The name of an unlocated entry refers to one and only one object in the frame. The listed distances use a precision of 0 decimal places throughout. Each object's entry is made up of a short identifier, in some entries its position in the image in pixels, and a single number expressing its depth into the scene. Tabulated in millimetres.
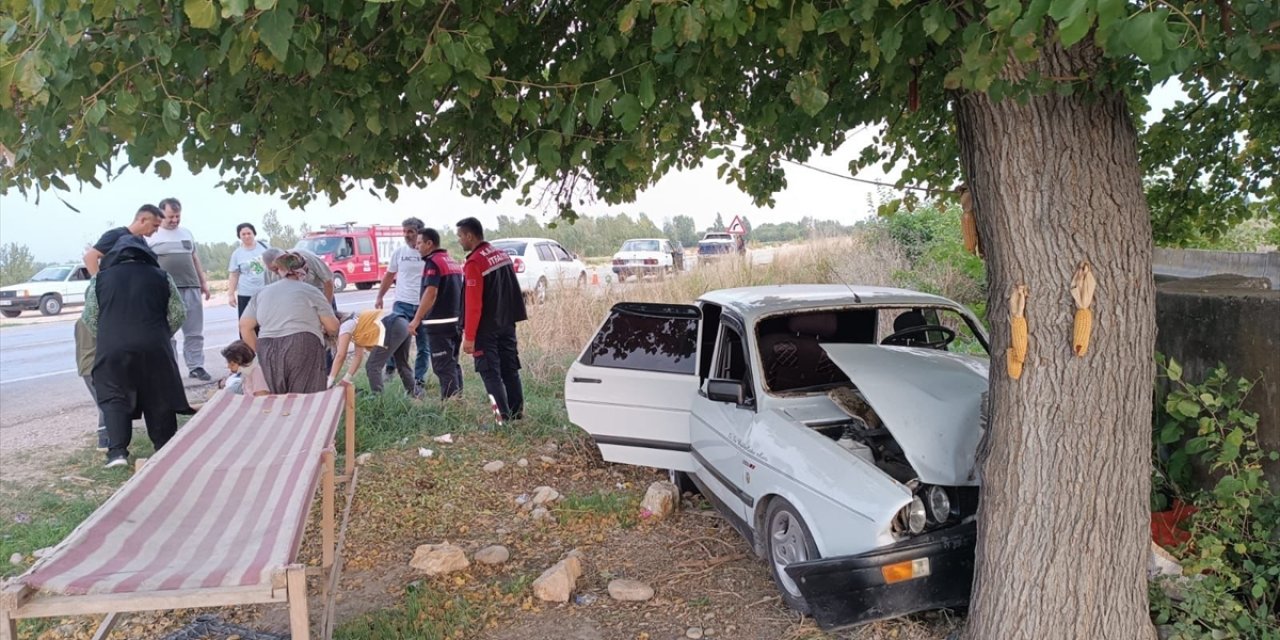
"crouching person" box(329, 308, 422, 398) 6559
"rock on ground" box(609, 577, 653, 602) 3816
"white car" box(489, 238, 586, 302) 17984
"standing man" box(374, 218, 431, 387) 8266
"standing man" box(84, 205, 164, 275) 5734
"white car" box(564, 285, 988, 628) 3104
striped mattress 2318
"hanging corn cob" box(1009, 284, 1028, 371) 2807
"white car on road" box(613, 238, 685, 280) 12945
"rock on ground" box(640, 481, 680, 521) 4824
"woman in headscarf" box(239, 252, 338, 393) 5652
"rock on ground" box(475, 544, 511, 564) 4258
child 5738
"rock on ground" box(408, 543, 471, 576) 4137
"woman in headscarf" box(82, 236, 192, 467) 5418
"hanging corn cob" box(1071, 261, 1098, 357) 2703
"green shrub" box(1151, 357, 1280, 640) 2891
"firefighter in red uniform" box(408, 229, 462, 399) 7266
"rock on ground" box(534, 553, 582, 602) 3822
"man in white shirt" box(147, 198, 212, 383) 7871
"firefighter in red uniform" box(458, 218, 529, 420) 6328
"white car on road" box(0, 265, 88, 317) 21906
